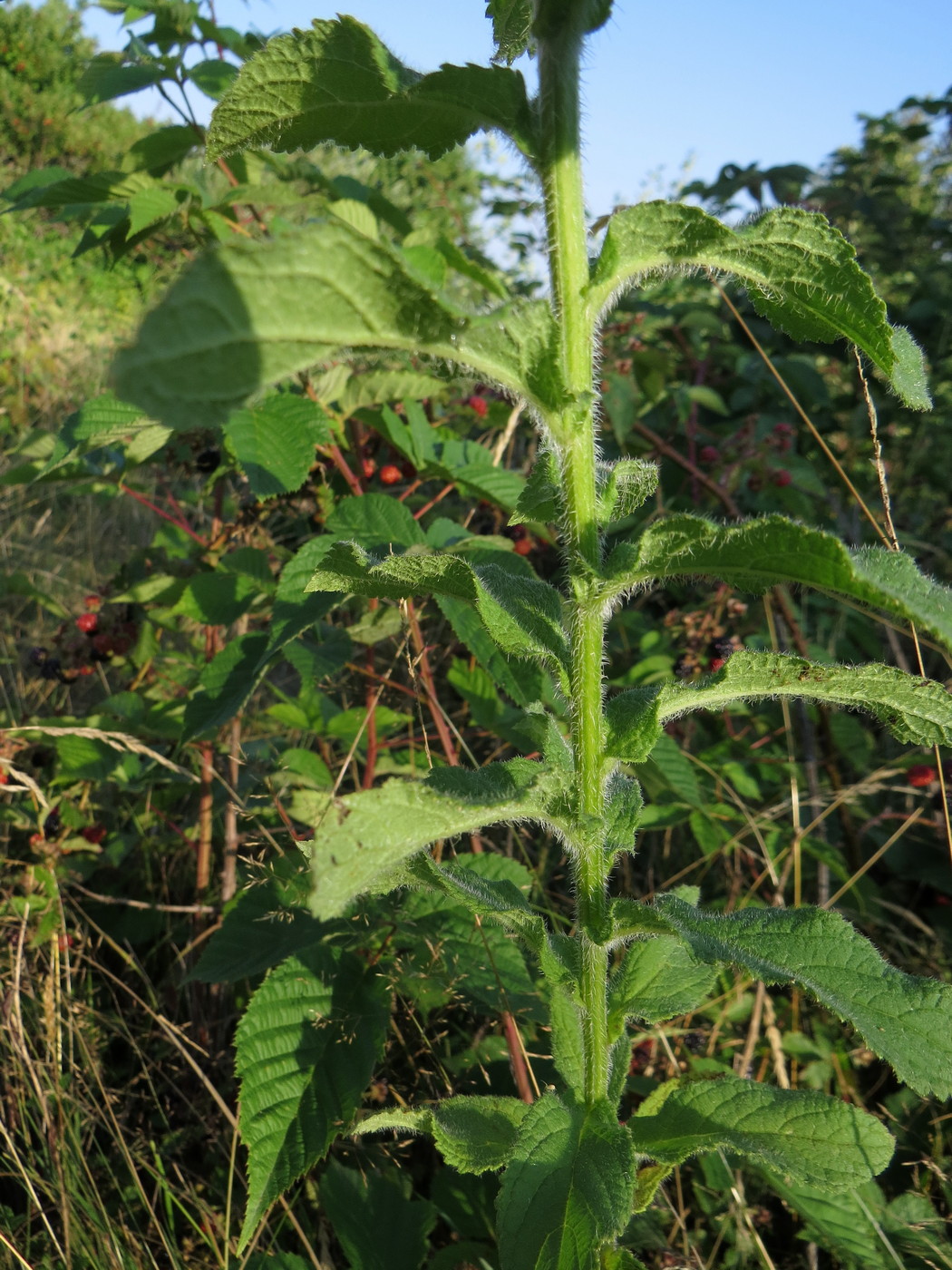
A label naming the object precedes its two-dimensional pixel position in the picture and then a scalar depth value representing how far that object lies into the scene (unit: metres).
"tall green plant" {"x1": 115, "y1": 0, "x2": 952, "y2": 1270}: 0.21
